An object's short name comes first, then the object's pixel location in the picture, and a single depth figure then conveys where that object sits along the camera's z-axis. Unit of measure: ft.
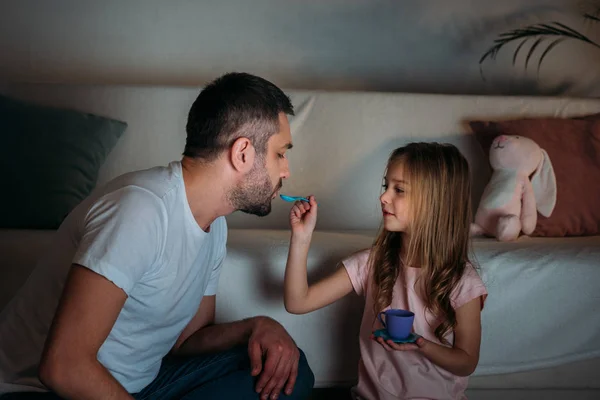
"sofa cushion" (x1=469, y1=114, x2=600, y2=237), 7.11
